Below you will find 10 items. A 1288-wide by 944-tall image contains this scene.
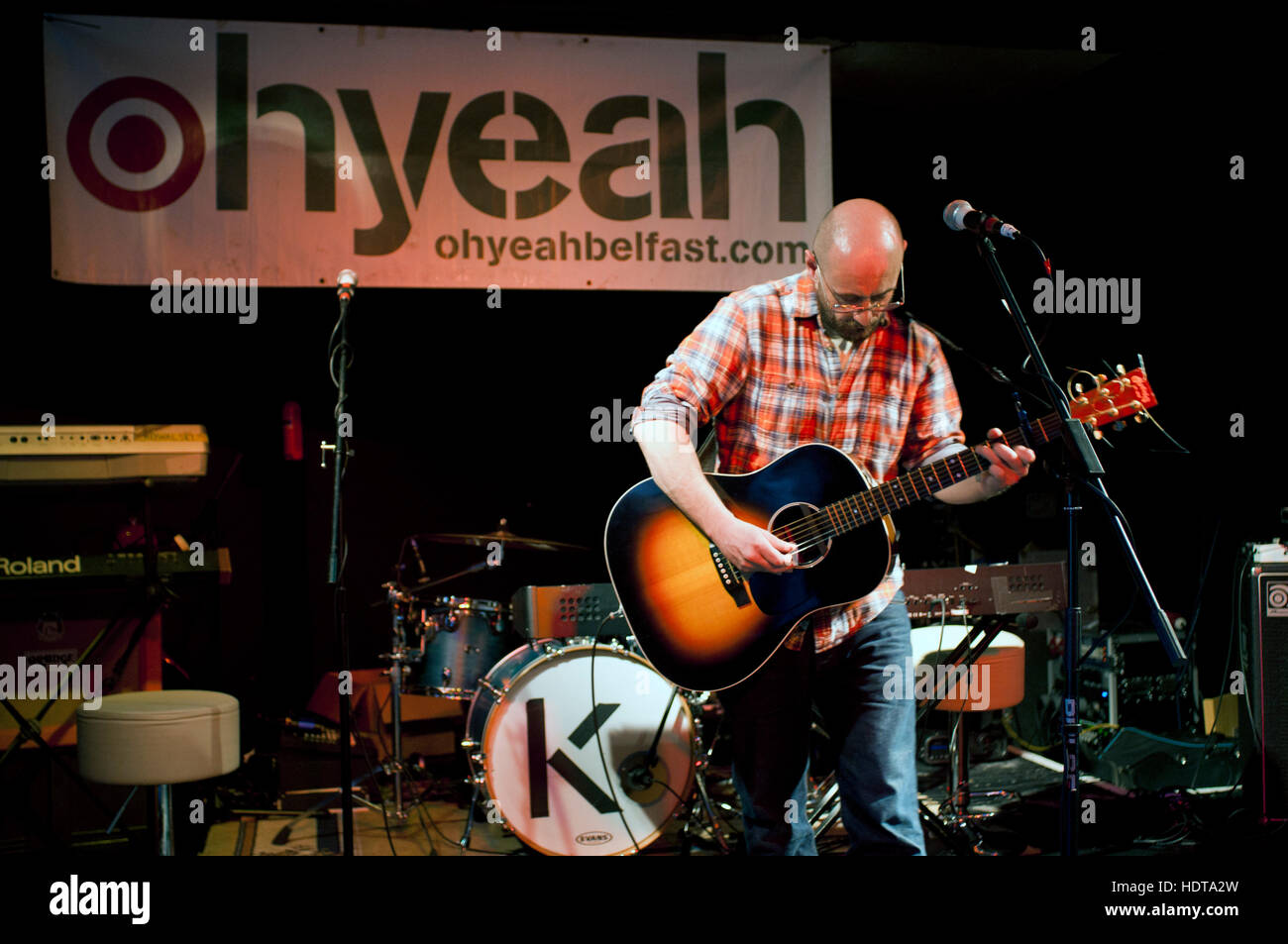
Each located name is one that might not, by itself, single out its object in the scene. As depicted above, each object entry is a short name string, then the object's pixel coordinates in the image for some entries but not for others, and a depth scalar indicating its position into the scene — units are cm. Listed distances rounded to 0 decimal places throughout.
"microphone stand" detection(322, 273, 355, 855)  322
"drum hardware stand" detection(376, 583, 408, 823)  466
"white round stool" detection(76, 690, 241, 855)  348
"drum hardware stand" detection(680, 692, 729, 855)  400
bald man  265
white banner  398
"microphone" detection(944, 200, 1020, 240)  258
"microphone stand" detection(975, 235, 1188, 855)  243
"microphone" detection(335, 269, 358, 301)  348
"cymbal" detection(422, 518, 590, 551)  439
